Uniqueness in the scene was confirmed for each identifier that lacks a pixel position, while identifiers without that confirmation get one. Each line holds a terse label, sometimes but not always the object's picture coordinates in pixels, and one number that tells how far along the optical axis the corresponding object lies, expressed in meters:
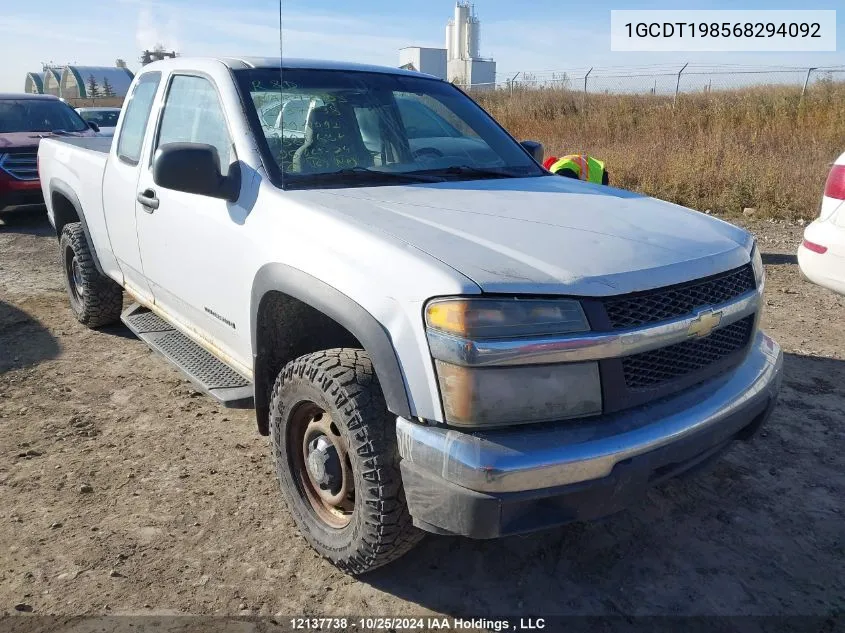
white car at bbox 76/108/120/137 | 15.81
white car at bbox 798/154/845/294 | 4.11
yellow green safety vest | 6.32
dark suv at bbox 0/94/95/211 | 9.05
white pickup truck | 1.98
